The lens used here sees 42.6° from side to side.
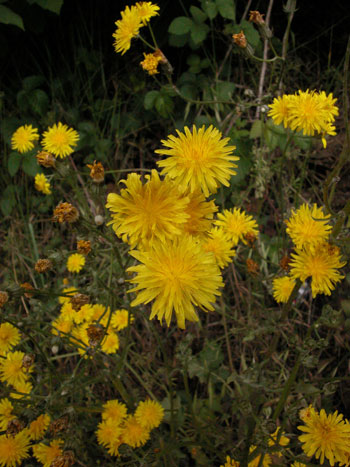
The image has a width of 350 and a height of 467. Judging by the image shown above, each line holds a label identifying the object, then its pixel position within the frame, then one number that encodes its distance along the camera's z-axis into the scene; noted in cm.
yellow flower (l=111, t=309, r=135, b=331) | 34
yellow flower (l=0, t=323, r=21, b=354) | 31
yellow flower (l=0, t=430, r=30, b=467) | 29
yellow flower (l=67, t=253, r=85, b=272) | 37
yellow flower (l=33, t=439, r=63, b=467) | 29
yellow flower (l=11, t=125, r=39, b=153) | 39
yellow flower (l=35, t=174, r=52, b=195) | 39
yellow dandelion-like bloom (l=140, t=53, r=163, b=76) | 33
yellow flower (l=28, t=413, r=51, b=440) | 30
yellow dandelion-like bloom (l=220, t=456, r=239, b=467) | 26
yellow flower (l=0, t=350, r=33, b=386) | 30
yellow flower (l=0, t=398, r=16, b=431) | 29
